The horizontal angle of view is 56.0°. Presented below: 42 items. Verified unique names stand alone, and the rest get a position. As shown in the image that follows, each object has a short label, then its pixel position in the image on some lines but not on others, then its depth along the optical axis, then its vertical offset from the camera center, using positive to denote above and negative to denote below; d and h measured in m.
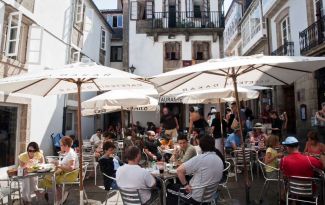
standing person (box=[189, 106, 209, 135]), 10.34 +0.02
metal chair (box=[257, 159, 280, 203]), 5.53 -1.09
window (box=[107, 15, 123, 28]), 27.06 +8.91
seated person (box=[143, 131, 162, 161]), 7.55 -0.75
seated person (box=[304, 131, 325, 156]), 6.39 -0.53
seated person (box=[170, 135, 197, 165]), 5.97 -0.63
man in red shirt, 4.63 -0.66
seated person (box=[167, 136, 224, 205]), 4.20 -0.72
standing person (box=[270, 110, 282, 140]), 12.09 -0.07
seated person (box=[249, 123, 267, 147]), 8.78 -0.51
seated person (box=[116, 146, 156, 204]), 4.11 -0.77
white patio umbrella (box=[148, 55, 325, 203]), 4.63 +0.92
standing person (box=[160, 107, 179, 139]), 10.94 -0.09
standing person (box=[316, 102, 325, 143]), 11.54 -0.37
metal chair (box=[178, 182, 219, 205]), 4.21 -1.01
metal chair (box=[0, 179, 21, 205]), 5.14 -1.19
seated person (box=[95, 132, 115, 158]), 8.03 -0.79
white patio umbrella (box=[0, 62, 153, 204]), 4.46 +0.74
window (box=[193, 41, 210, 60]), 22.06 +5.11
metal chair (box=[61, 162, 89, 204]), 5.80 -1.15
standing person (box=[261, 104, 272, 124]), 13.15 +0.14
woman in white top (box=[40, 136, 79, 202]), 5.91 -0.91
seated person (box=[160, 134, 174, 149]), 8.84 -0.68
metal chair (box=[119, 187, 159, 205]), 4.11 -1.01
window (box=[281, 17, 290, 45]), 15.99 +4.85
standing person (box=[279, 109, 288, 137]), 13.18 +0.01
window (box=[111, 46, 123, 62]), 24.19 +5.41
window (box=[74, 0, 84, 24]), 15.53 +5.60
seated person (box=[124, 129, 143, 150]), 9.56 -0.65
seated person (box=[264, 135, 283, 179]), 5.77 -0.78
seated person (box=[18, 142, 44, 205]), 6.00 -0.83
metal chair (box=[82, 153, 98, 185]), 8.08 -1.02
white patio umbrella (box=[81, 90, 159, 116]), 8.55 +0.62
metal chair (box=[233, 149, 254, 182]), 7.74 -0.94
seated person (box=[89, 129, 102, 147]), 11.34 -0.69
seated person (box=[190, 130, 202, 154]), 8.11 -0.47
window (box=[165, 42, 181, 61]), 22.19 +5.16
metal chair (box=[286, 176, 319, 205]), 4.57 -1.02
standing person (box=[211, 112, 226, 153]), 9.20 -0.34
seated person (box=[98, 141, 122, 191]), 5.39 -0.76
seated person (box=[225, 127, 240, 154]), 8.89 -0.61
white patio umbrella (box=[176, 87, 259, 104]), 8.43 +0.77
